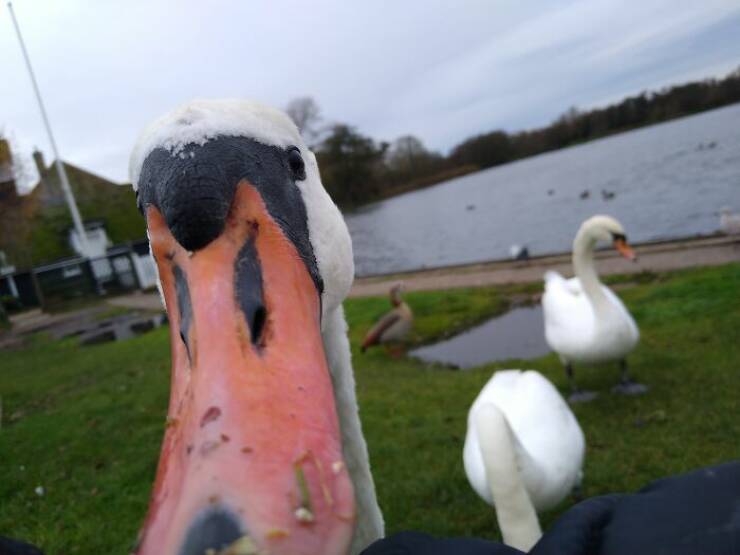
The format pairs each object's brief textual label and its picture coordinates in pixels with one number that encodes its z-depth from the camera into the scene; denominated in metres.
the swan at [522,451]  2.63
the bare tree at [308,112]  42.55
